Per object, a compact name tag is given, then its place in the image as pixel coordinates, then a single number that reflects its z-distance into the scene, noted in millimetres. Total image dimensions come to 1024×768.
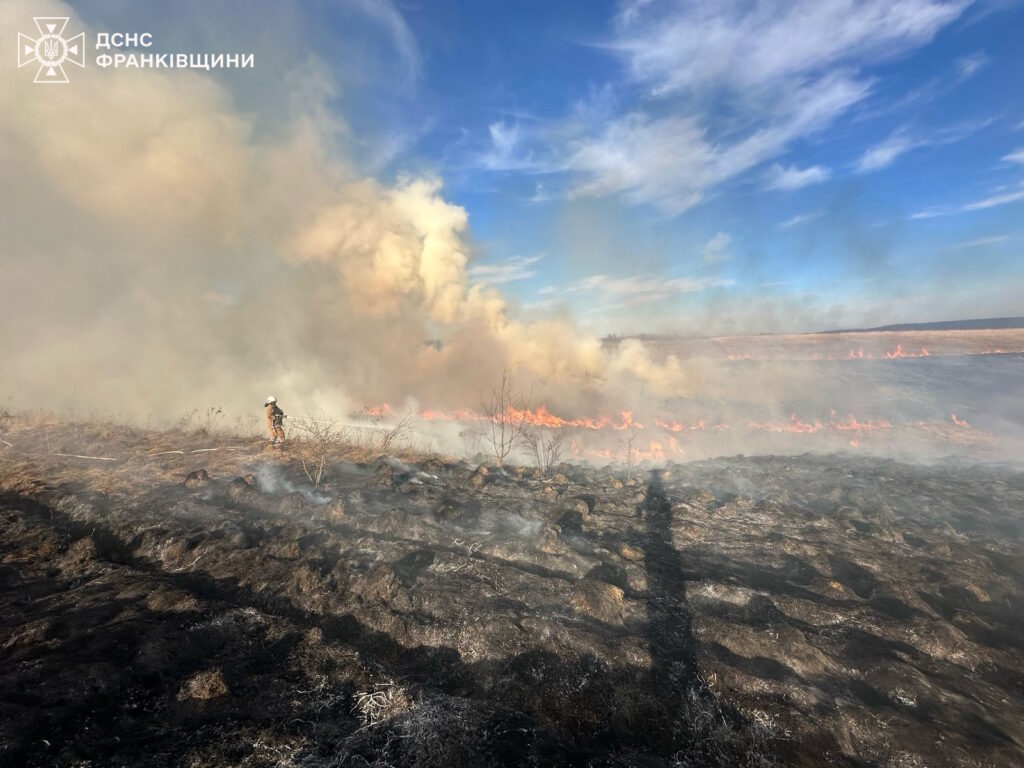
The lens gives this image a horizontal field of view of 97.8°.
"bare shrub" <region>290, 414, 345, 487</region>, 10871
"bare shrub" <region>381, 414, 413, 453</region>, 19372
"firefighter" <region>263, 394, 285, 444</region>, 13770
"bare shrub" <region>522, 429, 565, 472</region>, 20144
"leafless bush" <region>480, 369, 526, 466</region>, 22500
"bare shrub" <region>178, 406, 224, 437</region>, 14802
